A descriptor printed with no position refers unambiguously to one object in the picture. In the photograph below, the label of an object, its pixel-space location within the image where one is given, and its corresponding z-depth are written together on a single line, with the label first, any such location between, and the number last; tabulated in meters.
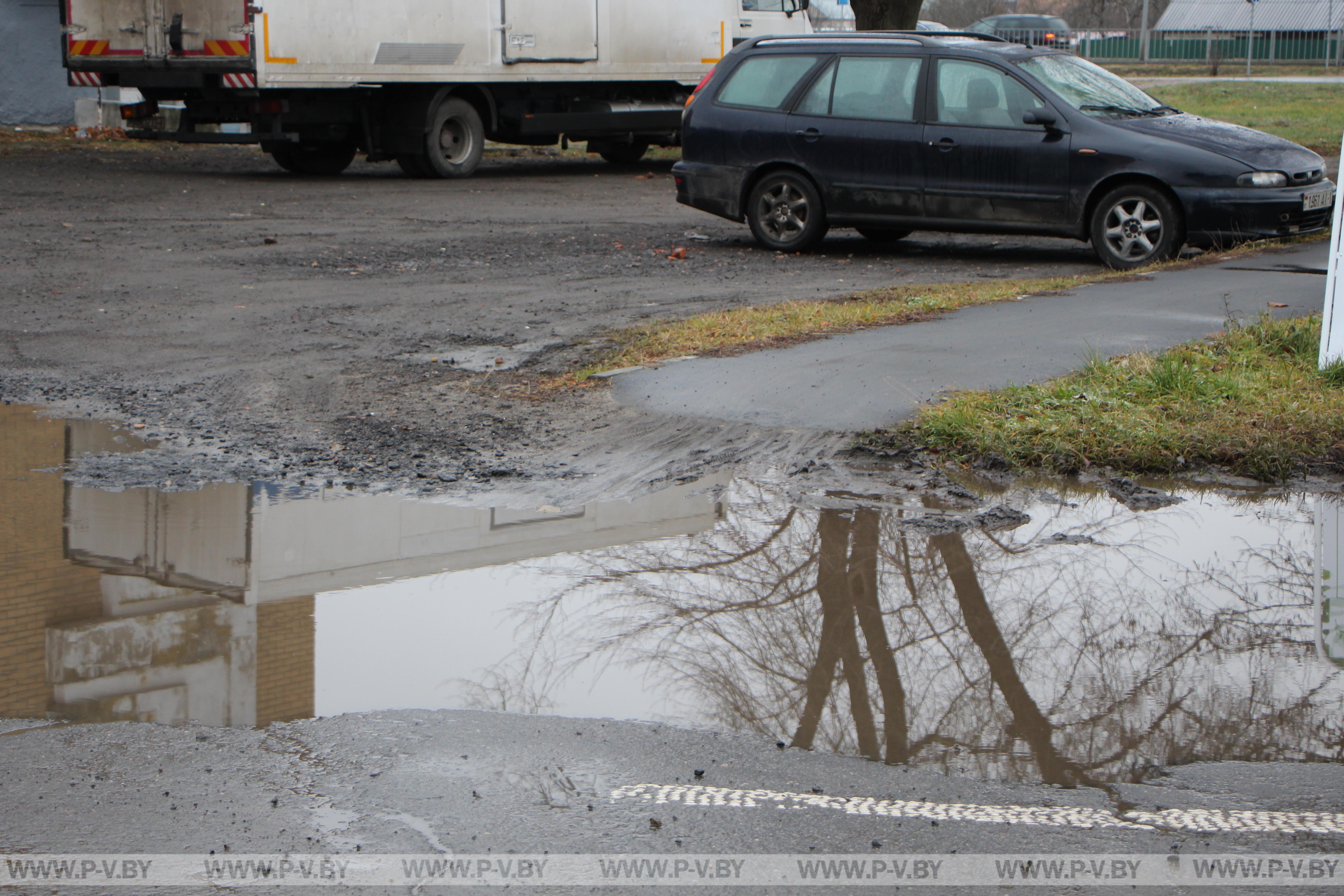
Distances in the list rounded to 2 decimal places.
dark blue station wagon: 10.65
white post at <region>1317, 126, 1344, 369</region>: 6.91
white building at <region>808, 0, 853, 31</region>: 23.02
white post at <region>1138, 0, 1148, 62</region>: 56.00
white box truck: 16.83
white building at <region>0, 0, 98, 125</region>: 24.45
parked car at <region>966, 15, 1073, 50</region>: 55.09
